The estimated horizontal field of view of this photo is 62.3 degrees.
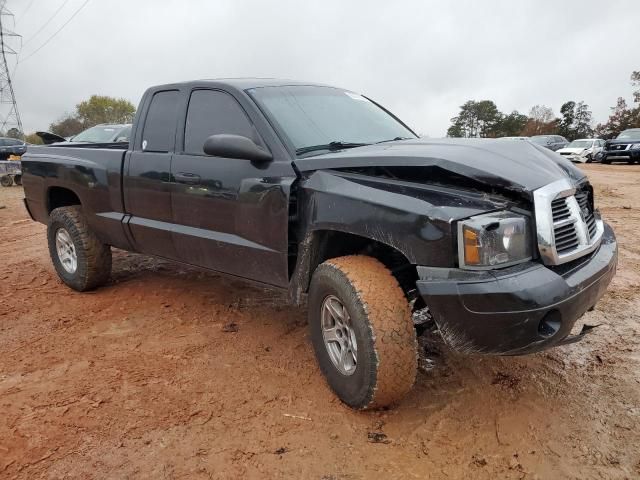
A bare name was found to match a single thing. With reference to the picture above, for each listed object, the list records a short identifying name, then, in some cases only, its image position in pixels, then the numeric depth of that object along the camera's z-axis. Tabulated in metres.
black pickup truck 2.43
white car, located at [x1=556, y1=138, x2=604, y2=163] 27.14
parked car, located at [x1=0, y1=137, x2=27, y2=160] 20.58
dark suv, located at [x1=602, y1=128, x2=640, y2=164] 23.36
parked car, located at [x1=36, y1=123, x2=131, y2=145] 11.09
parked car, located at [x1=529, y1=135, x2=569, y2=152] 29.12
